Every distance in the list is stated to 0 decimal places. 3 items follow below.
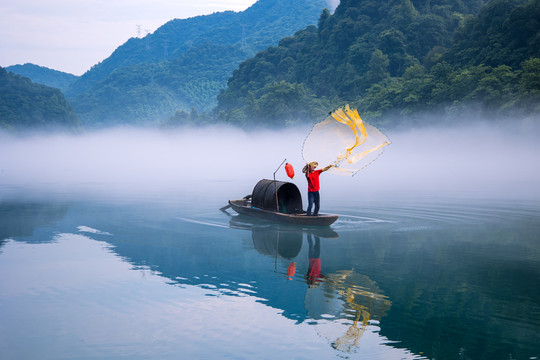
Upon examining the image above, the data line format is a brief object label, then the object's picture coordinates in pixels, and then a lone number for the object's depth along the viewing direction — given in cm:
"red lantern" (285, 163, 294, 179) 2542
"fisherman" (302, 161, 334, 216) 2519
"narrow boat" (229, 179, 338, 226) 2668
